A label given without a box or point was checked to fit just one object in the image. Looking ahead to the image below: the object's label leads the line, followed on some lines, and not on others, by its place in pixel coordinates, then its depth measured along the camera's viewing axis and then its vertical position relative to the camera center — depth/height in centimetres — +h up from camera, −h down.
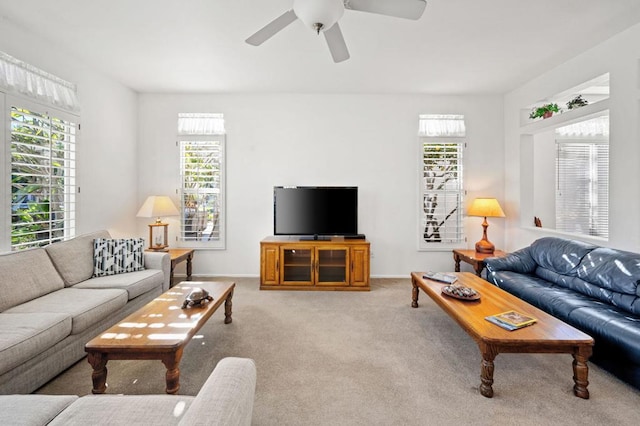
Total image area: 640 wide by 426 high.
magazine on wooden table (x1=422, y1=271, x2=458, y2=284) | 321 -69
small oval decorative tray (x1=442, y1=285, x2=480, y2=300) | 266 -71
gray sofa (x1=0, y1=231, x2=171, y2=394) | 190 -72
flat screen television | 452 +2
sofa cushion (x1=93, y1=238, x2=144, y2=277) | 329 -48
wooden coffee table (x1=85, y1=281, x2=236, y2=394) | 185 -78
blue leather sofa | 216 -73
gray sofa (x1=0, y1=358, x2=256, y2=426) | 106 -77
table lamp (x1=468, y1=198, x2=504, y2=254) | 438 -1
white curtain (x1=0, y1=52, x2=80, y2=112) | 280 +126
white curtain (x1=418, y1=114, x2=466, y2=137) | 484 +130
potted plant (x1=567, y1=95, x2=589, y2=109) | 361 +126
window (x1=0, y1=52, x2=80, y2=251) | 280 +55
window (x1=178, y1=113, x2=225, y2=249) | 482 +51
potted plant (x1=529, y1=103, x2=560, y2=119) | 396 +129
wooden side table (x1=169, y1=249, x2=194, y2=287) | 409 -61
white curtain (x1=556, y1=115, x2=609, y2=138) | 482 +126
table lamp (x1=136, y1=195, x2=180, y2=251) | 425 +1
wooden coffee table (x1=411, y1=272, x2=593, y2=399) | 196 -81
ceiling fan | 184 +125
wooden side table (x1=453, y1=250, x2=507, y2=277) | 409 -62
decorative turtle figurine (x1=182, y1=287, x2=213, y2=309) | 248 -70
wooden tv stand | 429 -74
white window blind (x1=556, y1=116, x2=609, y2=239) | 481 +57
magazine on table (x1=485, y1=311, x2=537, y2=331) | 213 -77
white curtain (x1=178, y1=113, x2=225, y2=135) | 483 +133
